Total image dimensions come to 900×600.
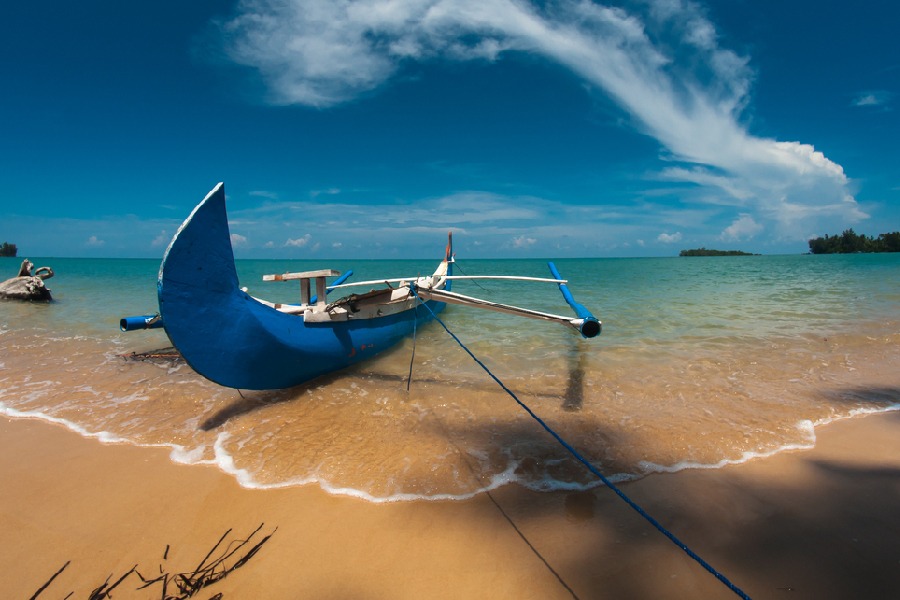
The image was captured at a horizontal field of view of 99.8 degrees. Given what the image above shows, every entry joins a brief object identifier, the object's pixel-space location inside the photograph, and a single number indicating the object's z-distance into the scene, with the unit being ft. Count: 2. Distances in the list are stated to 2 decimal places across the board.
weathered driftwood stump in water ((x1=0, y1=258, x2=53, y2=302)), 50.29
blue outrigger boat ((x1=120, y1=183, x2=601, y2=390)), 12.87
